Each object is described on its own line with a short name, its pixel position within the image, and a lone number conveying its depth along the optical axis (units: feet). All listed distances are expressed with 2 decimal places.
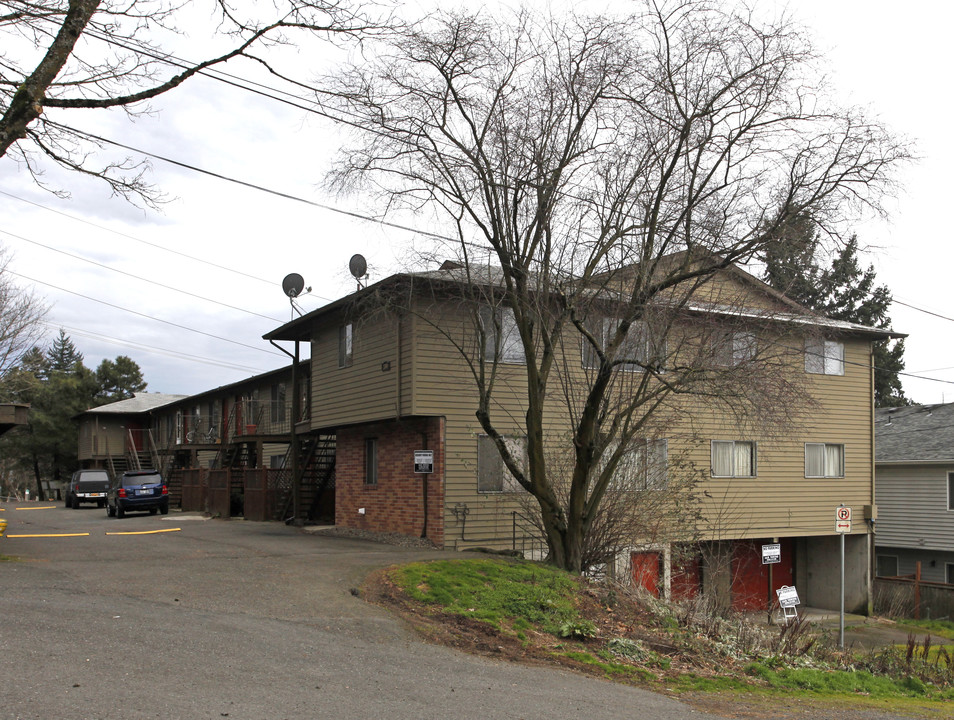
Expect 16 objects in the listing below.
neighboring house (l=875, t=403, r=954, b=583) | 97.71
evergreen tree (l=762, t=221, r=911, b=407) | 45.29
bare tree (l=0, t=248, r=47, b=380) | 118.34
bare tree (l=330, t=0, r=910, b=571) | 44.96
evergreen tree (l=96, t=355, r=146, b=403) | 226.58
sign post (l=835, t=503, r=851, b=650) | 57.72
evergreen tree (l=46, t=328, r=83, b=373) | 347.77
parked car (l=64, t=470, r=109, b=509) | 123.13
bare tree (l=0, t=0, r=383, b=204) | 31.60
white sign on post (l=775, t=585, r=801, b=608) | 52.95
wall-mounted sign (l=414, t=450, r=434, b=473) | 60.24
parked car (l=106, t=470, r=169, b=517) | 96.17
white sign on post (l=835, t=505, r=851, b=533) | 57.77
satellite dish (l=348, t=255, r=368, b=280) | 56.20
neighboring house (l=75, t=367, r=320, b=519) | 92.84
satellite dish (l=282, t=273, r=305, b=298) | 81.10
